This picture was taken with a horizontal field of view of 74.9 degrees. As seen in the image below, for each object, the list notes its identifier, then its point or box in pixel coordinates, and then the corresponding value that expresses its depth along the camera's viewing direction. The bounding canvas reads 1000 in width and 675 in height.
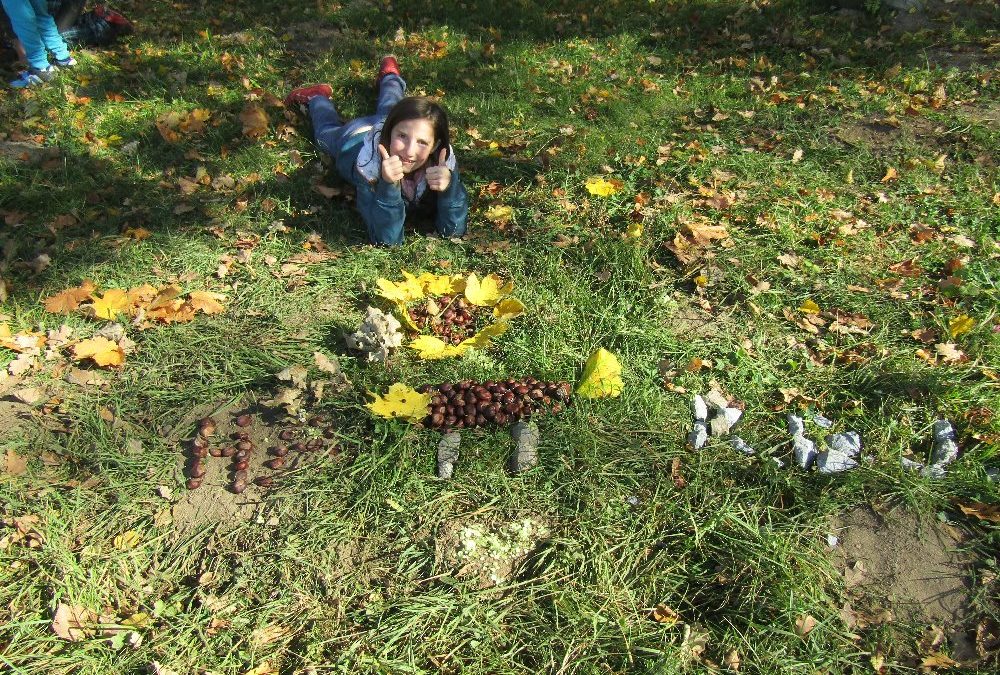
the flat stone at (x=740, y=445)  2.99
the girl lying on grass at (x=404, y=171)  3.82
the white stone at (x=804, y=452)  2.91
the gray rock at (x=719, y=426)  3.06
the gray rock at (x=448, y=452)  2.87
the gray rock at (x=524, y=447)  2.89
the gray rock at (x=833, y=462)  2.89
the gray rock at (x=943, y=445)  2.92
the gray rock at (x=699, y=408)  3.12
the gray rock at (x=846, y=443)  2.96
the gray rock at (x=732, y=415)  3.09
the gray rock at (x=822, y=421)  3.10
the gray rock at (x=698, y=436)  3.00
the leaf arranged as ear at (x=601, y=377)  3.18
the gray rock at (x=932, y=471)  2.88
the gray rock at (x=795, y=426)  3.05
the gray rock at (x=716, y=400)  3.16
